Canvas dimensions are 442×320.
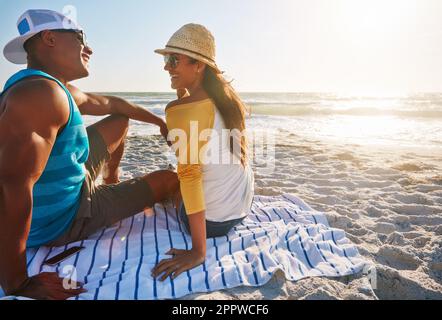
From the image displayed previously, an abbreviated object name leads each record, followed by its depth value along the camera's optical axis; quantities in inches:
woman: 81.7
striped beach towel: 79.3
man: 63.8
